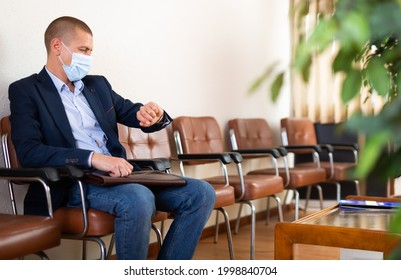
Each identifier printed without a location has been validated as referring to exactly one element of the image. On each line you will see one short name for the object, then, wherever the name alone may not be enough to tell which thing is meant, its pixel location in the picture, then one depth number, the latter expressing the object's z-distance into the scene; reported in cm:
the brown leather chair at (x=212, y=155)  338
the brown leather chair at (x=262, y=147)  414
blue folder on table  274
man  217
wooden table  202
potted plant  45
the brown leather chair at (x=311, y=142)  473
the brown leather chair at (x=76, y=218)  204
